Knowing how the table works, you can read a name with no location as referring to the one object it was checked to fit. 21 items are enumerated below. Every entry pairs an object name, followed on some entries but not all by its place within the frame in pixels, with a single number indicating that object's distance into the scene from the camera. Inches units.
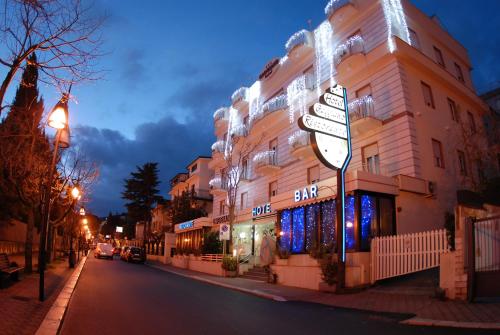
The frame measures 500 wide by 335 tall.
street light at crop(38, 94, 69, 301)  443.8
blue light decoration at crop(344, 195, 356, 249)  650.2
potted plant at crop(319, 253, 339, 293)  590.2
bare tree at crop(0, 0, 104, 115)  301.4
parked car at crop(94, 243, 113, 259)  1879.9
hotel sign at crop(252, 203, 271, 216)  942.4
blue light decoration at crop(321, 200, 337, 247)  695.9
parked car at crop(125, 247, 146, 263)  1657.2
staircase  850.3
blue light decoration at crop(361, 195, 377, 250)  647.8
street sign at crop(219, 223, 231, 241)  912.9
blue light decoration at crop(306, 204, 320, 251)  732.4
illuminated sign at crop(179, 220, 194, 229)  1470.2
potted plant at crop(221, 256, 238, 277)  944.9
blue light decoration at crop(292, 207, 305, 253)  767.7
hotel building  686.5
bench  473.0
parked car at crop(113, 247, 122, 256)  2652.6
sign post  583.5
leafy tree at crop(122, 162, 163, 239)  2527.1
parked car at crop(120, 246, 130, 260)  1804.9
